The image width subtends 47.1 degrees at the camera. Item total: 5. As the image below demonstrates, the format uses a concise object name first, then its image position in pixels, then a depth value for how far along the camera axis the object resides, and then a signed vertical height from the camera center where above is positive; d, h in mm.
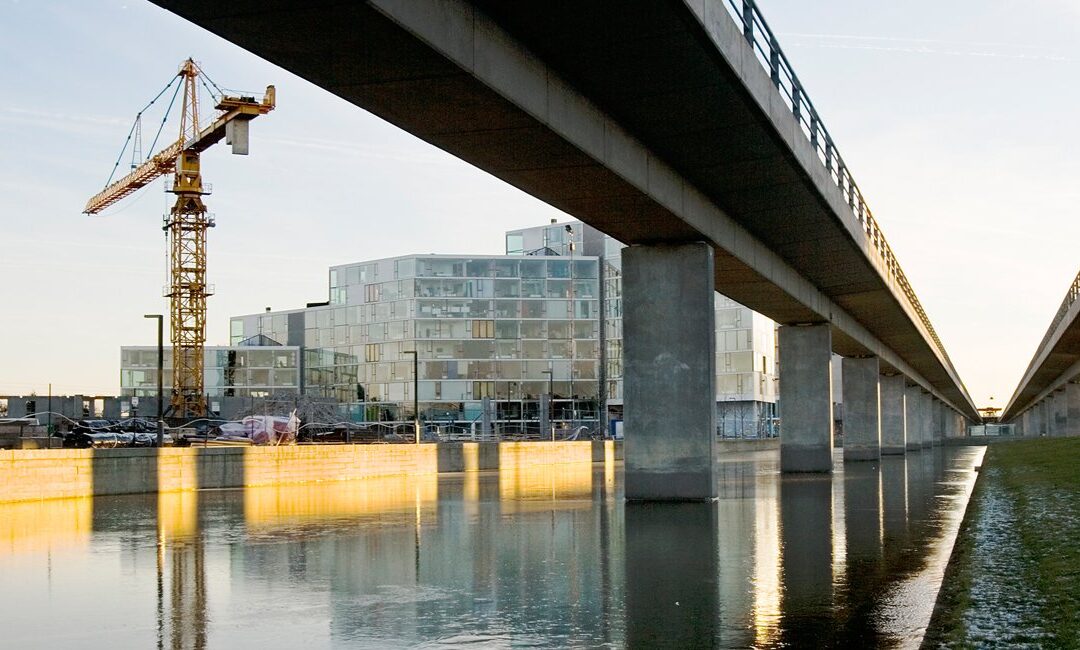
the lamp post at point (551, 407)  109731 -1157
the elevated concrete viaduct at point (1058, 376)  71831 +1152
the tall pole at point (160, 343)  42512 +1985
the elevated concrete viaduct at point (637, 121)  14688 +4189
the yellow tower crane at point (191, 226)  98438 +14158
